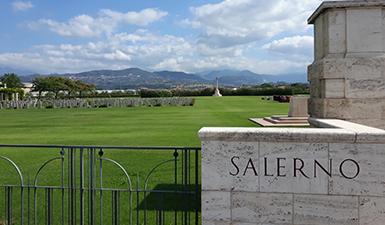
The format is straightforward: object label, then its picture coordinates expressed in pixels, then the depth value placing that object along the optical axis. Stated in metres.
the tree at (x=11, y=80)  99.06
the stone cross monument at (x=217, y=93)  83.31
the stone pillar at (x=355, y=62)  5.84
